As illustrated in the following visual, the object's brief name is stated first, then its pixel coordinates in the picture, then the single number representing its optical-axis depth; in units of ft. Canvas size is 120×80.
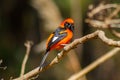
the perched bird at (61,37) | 31.55
